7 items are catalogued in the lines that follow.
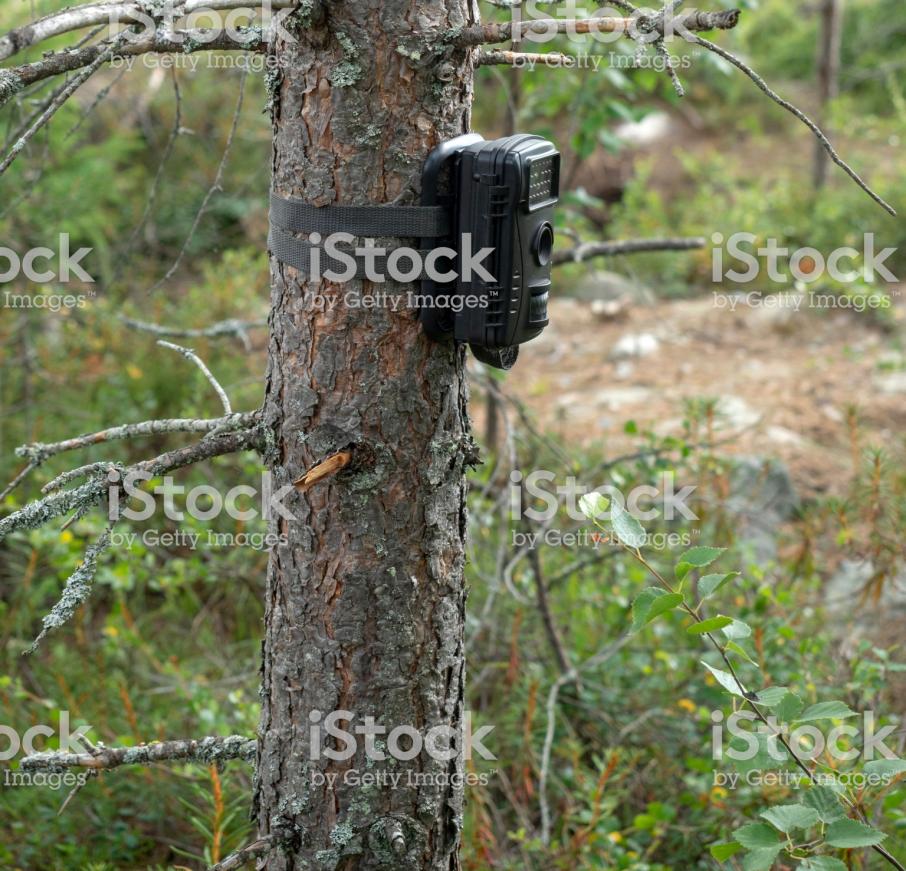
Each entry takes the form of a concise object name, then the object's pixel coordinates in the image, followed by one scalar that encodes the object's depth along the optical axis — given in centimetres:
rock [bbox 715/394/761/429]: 523
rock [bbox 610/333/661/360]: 622
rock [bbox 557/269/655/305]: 708
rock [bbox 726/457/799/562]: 368
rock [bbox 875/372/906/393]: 566
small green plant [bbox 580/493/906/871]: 219
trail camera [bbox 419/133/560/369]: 216
